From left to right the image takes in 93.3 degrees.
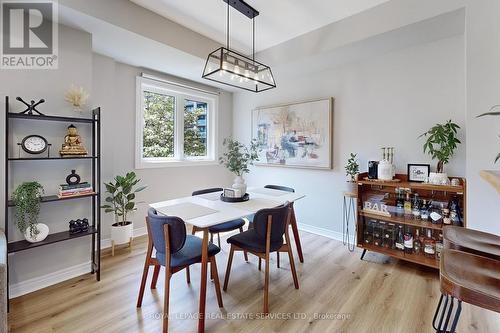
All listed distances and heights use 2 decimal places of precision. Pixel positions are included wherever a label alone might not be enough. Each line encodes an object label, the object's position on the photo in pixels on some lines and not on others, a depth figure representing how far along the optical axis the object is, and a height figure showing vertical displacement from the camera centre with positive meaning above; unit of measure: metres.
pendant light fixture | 2.06 +0.93
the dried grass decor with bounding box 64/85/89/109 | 2.22 +0.64
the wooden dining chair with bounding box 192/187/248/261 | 2.46 -0.67
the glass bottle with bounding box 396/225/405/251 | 2.61 -0.84
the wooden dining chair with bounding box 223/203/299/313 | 1.86 -0.65
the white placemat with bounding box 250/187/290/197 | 2.77 -0.33
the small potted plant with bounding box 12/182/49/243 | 1.87 -0.39
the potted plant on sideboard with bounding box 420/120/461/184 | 2.30 +0.21
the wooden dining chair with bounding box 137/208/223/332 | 1.60 -0.66
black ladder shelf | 1.89 -0.23
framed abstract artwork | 3.38 +0.50
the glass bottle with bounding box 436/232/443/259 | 2.37 -0.79
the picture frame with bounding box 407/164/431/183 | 2.56 -0.07
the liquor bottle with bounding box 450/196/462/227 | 2.29 -0.47
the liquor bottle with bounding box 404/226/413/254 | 2.55 -0.83
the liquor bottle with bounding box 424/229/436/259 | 2.42 -0.83
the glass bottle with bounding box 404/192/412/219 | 2.60 -0.46
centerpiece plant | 2.38 +0.03
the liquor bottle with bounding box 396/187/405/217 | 2.65 -0.42
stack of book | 2.17 -0.25
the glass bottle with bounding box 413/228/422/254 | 2.54 -0.86
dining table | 1.67 -0.39
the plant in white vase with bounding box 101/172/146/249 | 2.80 -0.51
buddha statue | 2.20 +0.18
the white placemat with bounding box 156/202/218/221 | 1.88 -0.40
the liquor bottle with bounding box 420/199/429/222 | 2.47 -0.49
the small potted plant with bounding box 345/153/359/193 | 2.86 -0.07
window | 3.43 +0.63
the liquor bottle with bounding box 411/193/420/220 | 2.54 -0.46
